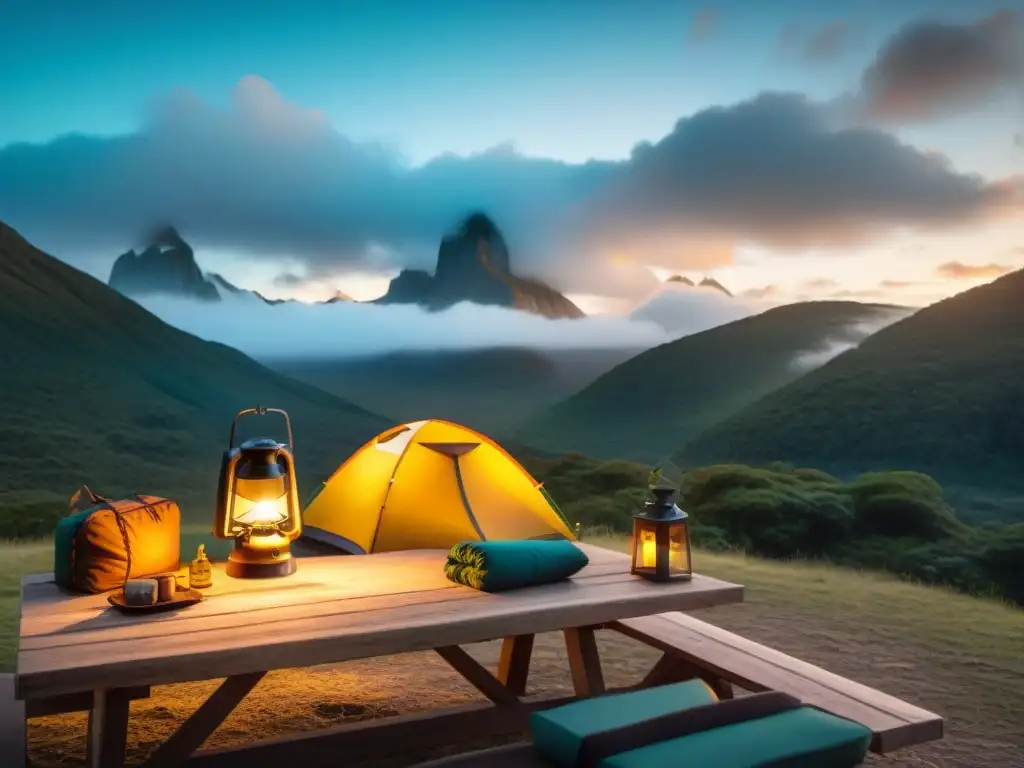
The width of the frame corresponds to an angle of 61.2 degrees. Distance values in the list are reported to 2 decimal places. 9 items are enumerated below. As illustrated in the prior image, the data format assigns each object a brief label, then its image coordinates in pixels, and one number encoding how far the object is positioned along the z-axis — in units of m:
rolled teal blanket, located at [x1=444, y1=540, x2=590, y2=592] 2.82
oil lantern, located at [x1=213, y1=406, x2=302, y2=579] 2.89
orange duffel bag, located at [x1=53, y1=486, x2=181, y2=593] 2.63
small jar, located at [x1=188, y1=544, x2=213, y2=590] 2.71
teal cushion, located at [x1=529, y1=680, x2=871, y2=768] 1.95
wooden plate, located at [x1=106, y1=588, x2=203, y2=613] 2.45
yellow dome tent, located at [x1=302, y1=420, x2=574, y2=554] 4.39
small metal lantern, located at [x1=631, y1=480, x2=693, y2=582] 2.97
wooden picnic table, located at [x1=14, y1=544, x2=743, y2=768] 2.12
